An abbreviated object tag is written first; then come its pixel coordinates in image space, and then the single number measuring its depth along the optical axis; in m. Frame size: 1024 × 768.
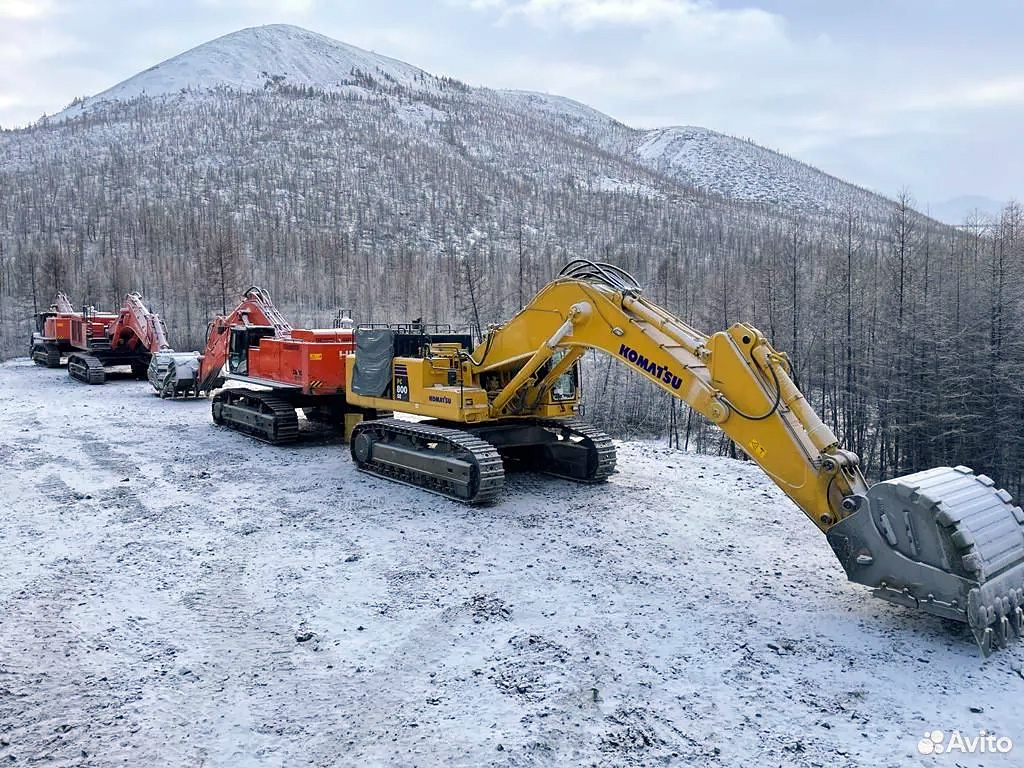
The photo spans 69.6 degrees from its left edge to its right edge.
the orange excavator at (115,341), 20.98
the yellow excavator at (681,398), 5.14
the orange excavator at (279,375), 12.62
